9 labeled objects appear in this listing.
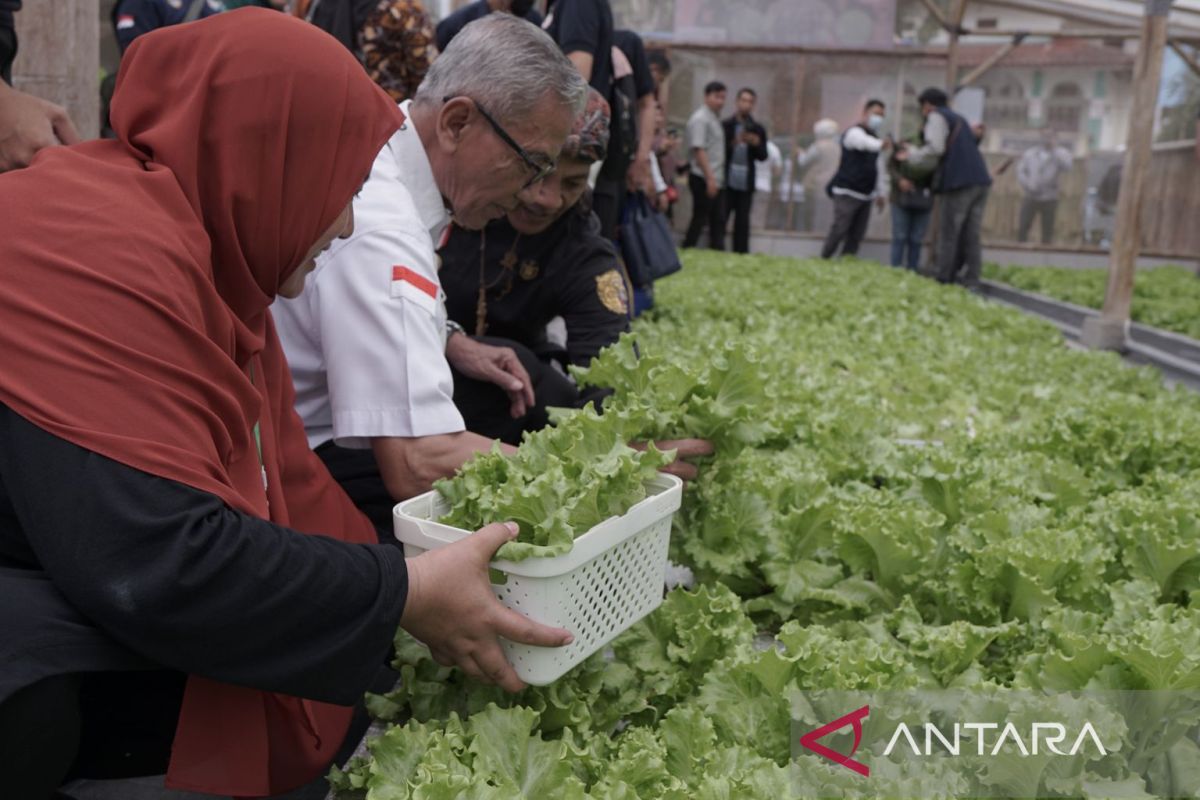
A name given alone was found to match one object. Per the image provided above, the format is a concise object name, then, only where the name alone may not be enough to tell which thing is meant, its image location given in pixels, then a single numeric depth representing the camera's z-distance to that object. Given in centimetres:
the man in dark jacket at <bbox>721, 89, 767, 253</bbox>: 1477
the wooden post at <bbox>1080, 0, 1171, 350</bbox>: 836
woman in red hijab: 153
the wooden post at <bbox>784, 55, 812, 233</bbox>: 1892
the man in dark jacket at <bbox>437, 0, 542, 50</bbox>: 497
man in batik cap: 383
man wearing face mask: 1502
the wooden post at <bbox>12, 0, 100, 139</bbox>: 381
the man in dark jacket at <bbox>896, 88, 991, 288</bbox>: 1284
